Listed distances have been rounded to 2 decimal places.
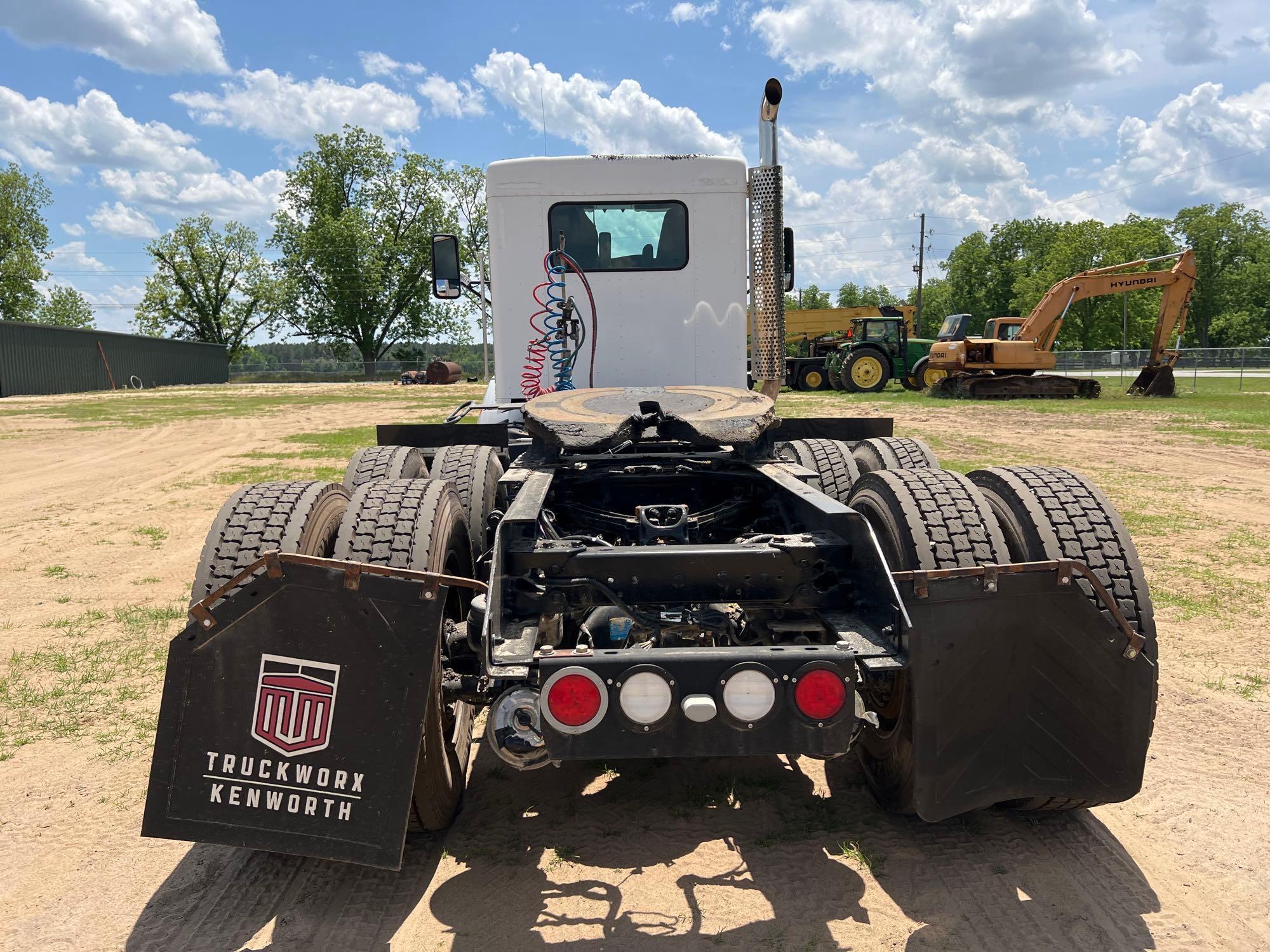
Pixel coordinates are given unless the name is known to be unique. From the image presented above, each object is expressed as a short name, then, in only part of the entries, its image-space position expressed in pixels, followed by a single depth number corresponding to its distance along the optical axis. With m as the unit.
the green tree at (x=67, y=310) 69.12
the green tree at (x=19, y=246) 57.78
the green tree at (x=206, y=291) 64.00
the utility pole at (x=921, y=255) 65.25
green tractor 29.77
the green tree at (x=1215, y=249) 69.81
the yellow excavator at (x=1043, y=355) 24.61
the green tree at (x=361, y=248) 62.53
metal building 38.81
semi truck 2.49
